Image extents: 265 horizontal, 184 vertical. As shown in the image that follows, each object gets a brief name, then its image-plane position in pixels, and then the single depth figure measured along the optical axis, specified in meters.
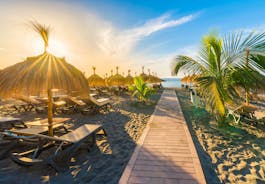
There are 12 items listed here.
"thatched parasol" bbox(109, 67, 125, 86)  22.41
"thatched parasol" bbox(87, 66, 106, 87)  18.51
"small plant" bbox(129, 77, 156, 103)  10.10
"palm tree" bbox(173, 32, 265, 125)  3.94
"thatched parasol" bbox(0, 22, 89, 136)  2.88
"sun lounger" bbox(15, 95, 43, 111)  8.49
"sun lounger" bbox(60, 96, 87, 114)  7.94
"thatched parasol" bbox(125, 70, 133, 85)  23.61
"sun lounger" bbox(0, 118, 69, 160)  3.16
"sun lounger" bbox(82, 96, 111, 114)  7.68
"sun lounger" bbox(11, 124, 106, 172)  2.68
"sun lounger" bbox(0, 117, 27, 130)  4.82
